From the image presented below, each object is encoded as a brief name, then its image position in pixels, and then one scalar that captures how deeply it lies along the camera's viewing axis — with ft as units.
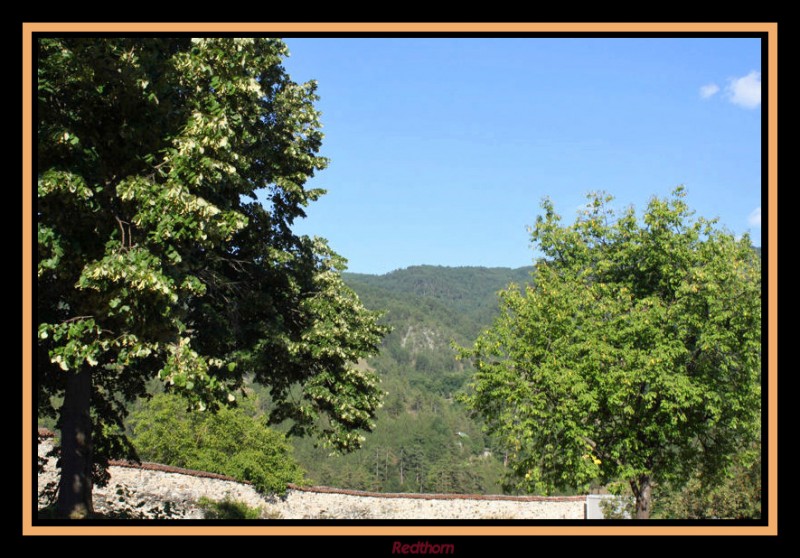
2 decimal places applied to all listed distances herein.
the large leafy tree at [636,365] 77.92
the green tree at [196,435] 157.17
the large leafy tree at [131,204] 37.81
